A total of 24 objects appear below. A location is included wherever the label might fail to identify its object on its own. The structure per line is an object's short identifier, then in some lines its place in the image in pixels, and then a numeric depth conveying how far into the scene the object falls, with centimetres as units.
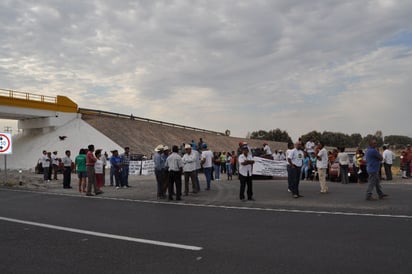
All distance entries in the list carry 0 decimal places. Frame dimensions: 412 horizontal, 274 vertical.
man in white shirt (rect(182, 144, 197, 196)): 1358
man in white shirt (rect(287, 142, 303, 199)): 1235
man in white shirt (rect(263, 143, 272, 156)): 2181
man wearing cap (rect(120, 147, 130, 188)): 1714
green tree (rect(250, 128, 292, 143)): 9712
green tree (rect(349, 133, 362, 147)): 10218
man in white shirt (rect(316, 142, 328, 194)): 1310
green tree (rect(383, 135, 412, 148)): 8530
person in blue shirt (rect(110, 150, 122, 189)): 1698
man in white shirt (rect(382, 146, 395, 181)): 1755
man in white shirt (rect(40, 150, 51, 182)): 2120
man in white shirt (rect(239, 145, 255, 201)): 1169
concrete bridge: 3519
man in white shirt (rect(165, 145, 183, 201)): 1247
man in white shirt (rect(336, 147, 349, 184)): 1652
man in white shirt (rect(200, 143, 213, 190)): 1495
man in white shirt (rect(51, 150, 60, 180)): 2258
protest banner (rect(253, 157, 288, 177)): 1962
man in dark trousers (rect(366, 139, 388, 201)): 1089
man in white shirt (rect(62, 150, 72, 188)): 1767
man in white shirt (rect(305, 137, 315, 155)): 1952
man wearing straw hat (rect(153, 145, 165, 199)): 1322
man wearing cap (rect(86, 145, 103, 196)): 1427
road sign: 1867
